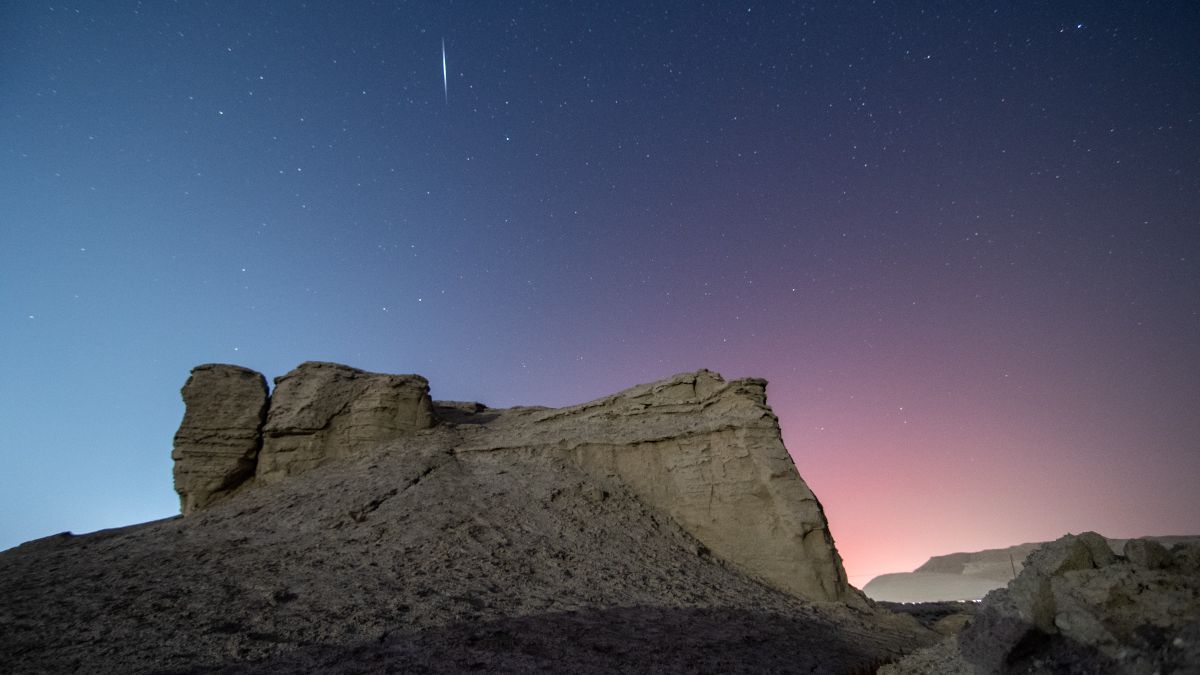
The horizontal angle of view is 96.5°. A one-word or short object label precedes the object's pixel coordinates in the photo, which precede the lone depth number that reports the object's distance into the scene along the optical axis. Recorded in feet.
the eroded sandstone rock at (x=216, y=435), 60.64
